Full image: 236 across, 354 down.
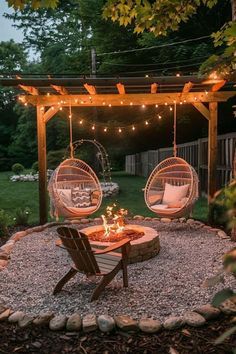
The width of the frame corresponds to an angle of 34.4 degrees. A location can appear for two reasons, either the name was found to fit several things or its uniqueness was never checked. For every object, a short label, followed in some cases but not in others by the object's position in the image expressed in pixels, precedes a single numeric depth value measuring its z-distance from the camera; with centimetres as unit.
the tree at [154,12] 394
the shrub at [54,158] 1745
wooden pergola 623
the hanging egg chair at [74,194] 614
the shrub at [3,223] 581
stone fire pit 439
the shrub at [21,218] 666
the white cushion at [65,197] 654
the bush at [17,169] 1730
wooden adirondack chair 325
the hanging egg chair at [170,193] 600
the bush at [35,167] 1724
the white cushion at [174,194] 649
